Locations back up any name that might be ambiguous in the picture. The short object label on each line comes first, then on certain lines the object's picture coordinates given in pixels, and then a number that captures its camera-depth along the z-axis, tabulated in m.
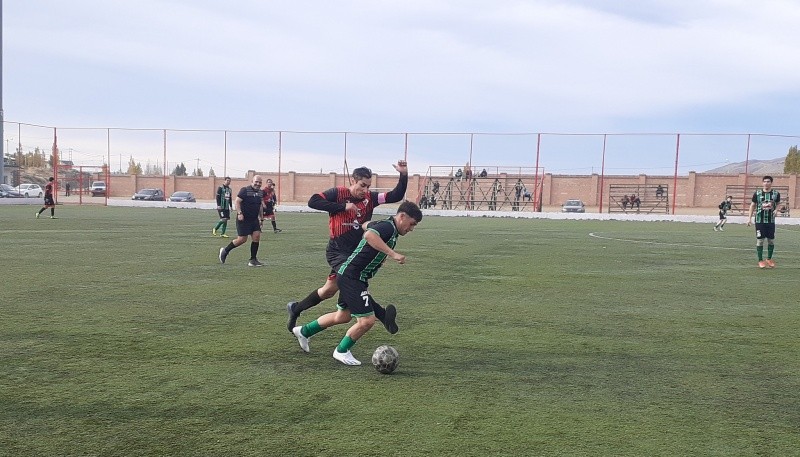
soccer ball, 6.10
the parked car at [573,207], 51.84
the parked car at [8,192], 50.51
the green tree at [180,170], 55.26
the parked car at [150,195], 54.03
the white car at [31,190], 55.49
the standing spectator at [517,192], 48.28
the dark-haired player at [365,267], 6.25
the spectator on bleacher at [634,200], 50.11
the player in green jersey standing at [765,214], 15.39
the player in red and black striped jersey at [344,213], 7.54
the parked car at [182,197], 52.27
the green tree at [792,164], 66.59
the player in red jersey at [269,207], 22.54
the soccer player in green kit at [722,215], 31.49
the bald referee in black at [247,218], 14.53
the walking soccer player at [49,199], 29.12
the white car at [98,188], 53.41
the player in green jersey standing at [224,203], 21.97
